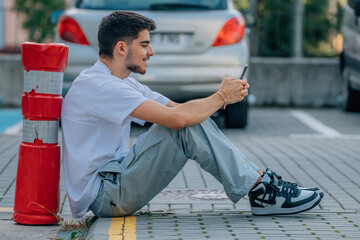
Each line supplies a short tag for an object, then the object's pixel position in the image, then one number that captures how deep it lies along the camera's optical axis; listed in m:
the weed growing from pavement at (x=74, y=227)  5.94
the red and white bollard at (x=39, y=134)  6.18
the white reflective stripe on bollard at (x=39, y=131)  6.20
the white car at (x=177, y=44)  11.46
